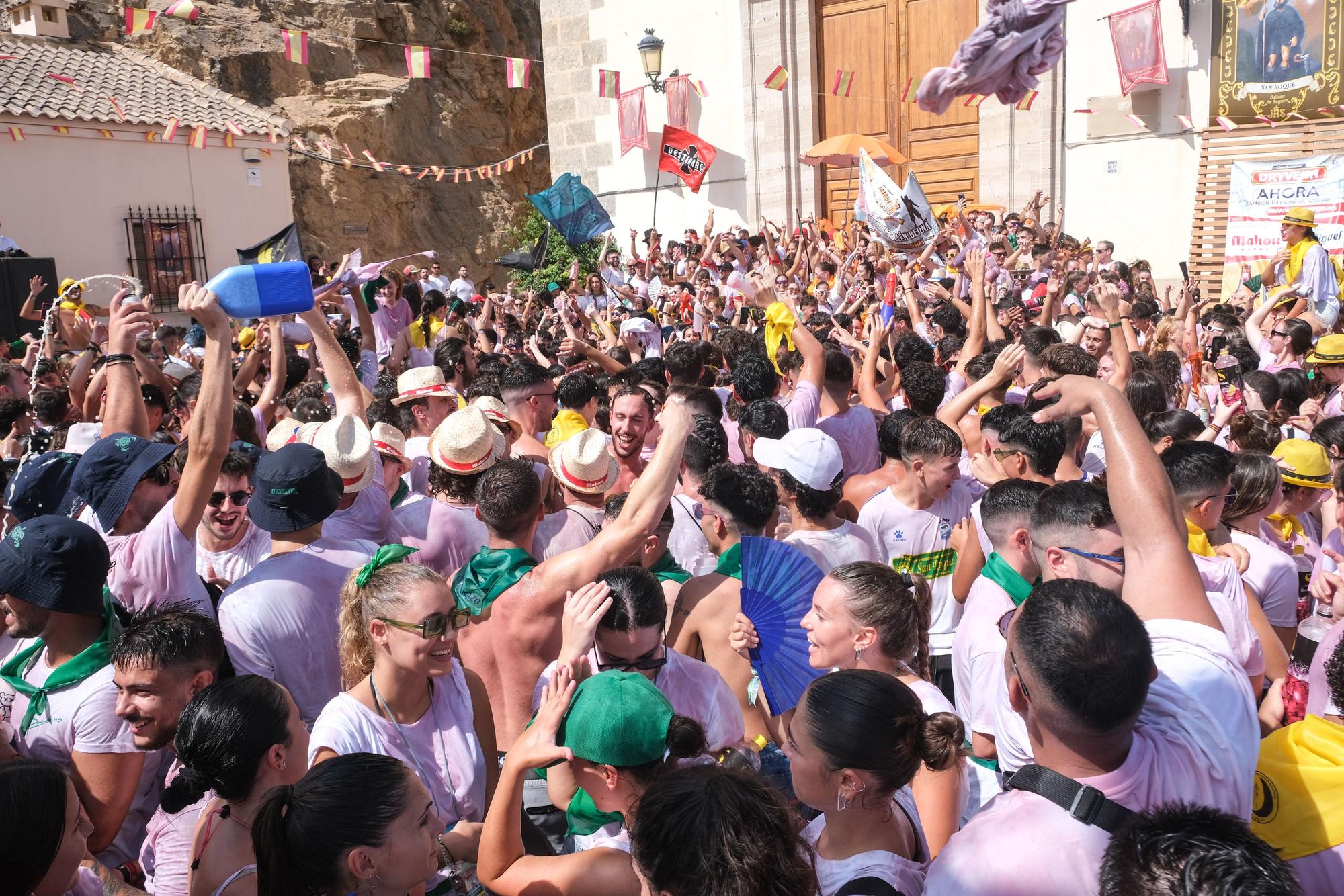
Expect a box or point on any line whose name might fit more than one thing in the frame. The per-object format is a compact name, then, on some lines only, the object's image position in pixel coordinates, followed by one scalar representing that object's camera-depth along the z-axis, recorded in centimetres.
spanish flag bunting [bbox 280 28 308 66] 1942
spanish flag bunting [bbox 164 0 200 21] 1484
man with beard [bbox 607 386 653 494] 506
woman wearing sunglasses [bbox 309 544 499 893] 278
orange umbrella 1645
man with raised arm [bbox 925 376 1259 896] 196
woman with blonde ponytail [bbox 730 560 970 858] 284
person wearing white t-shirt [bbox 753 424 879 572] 396
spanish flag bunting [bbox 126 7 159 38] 1516
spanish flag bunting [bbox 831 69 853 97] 1808
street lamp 1864
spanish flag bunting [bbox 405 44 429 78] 1936
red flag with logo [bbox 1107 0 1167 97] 1406
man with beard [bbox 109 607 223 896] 255
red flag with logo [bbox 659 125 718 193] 1739
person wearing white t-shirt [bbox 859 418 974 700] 425
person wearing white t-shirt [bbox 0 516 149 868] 268
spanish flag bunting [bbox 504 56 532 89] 1942
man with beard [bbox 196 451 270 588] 403
